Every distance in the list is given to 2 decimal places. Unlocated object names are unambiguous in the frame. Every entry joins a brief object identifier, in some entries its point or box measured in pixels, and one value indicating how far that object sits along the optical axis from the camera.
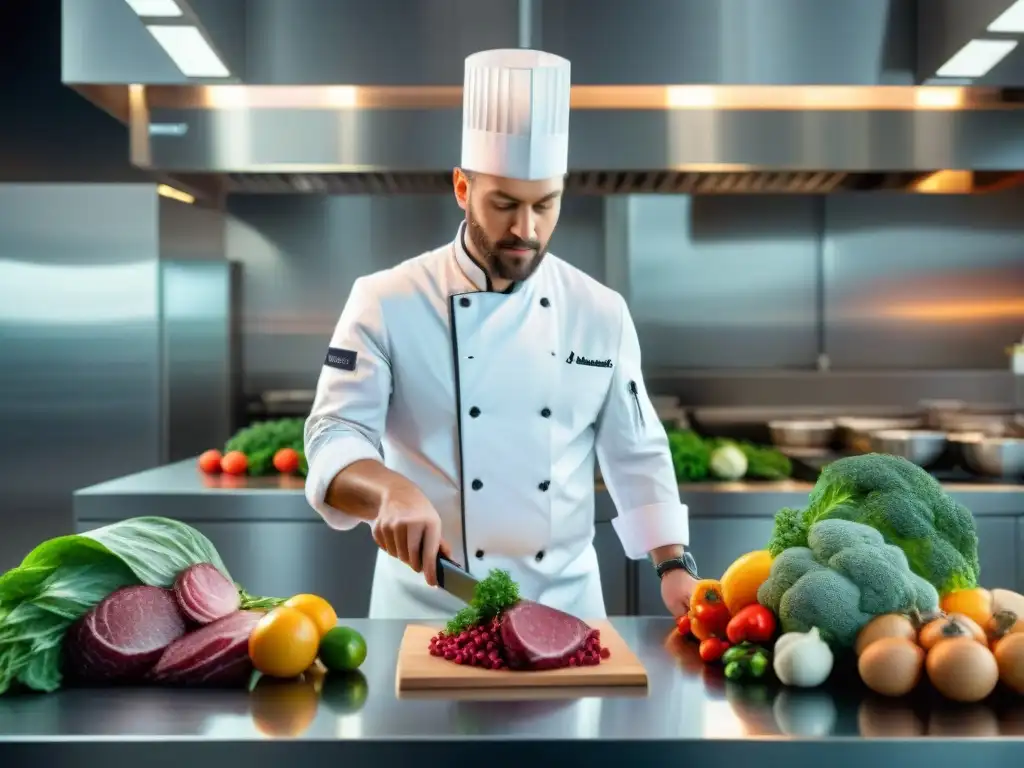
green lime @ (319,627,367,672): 1.52
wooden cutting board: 1.45
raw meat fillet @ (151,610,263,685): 1.48
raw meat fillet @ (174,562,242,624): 1.56
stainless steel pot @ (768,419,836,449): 4.23
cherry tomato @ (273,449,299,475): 3.64
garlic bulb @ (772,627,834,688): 1.44
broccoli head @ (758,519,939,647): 1.46
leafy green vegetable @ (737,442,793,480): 3.57
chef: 2.12
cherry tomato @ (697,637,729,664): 1.59
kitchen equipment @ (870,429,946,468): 3.53
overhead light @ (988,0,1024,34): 2.94
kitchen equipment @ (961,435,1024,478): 3.44
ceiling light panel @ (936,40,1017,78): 3.19
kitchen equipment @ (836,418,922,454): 3.94
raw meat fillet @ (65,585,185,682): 1.48
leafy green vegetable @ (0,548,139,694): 1.45
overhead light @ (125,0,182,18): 2.67
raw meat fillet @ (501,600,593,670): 1.47
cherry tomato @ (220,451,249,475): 3.68
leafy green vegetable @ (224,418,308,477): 3.69
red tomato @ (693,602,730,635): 1.66
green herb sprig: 1.52
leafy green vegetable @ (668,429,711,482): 3.53
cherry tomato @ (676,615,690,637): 1.76
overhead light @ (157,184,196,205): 4.45
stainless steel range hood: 3.45
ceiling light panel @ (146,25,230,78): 2.97
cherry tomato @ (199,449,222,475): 3.73
